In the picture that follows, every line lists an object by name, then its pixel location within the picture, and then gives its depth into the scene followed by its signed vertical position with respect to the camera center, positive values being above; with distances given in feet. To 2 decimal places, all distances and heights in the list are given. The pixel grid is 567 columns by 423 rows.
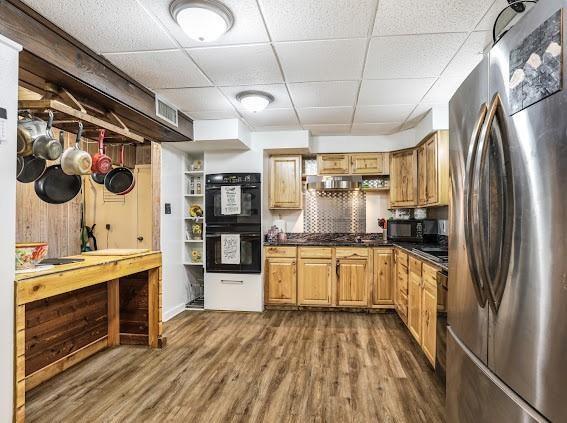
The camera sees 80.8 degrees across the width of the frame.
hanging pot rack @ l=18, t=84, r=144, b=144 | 6.23 +2.19
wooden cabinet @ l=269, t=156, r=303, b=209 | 15.23 +1.69
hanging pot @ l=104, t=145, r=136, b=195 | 9.51 +1.14
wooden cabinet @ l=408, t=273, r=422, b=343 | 9.66 -2.66
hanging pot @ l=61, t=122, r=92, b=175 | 6.98 +1.25
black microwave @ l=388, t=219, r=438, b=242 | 13.53 -0.49
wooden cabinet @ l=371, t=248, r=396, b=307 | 13.71 -2.44
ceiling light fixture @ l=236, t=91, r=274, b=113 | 9.90 +3.61
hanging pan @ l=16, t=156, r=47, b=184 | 7.21 +1.14
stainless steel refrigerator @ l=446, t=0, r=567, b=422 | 2.88 -0.09
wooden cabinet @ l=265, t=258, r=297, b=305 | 14.32 -2.71
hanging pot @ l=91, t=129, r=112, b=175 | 7.86 +1.40
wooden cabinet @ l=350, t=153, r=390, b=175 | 14.97 +2.49
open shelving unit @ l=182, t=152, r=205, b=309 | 14.96 -0.25
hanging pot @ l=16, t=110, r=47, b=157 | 6.32 +1.70
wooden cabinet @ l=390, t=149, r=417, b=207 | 13.71 +1.71
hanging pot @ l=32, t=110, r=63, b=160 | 6.50 +1.45
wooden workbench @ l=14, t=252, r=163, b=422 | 6.07 -2.52
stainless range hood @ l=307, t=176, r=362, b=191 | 14.92 +1.65
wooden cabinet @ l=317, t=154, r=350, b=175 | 15.29 +2.52
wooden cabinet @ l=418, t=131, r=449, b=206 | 10.99 +1.65
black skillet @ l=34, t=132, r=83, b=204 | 7.72 +0.81
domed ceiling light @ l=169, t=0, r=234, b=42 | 5.69 +3.57
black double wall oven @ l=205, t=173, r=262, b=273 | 14.11 -0.15
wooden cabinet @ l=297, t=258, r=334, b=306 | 14.08 -2.67
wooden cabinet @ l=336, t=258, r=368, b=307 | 13.88 -2.64
